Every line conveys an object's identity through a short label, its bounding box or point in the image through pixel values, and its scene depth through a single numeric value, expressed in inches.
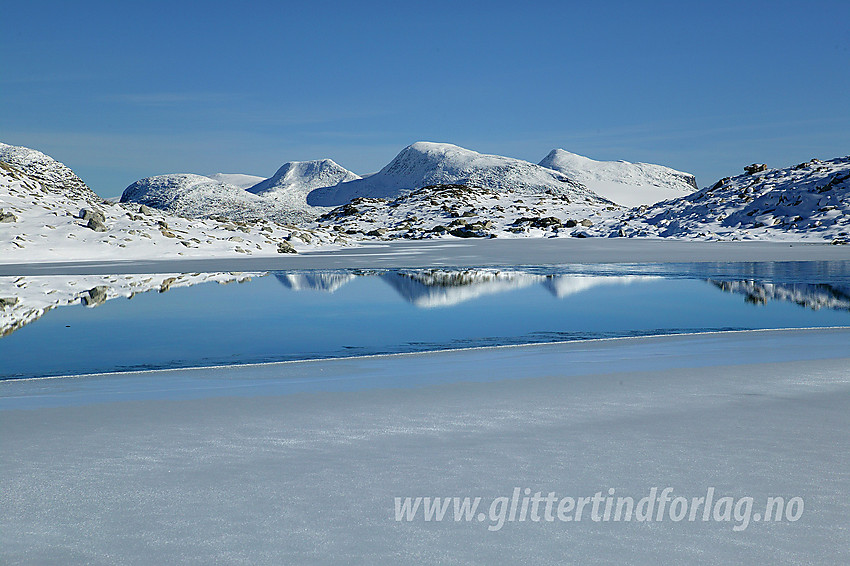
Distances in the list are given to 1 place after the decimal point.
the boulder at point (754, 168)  2456.9
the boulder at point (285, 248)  1127.1
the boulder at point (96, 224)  996.6
